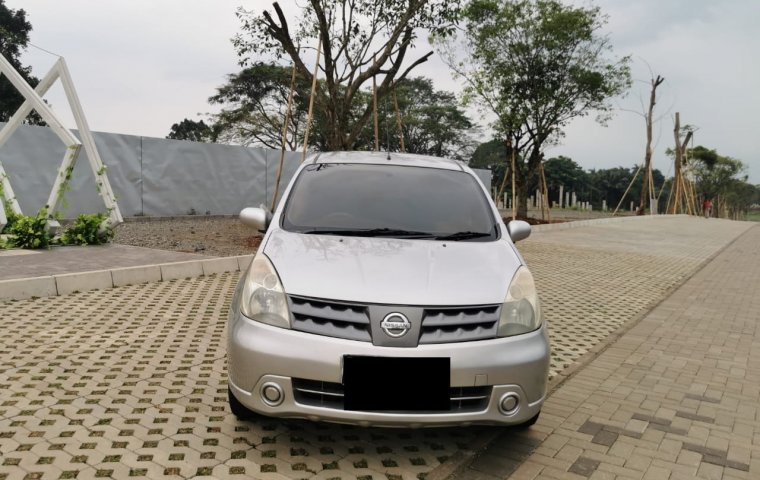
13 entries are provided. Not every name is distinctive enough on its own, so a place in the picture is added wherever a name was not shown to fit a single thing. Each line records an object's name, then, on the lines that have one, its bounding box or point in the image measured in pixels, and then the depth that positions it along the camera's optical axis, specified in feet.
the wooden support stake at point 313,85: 36.94
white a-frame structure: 30.30
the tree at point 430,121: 133.10
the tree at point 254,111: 112.88
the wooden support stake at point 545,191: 67.23
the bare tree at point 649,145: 104.78
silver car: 8.28
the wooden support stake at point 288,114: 39.52
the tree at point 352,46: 38.96
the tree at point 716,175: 163.43
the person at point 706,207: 124.60
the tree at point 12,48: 97.45
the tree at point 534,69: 64.13
